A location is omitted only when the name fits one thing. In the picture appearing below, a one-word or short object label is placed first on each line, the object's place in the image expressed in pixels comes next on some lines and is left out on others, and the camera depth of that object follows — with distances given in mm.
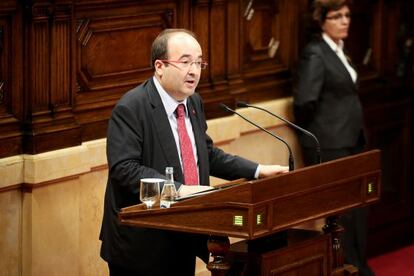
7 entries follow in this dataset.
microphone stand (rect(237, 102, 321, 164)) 9607
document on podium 8859
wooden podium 8515
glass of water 8732
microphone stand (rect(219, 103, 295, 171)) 9454
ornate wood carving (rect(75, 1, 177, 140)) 11278
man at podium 9249
